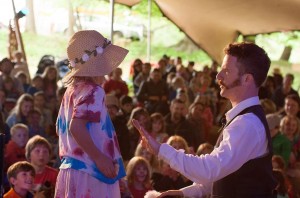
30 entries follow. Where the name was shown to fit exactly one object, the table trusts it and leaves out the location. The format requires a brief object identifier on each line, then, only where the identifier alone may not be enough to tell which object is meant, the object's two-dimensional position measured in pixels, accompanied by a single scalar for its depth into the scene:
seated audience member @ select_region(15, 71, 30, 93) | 9.87
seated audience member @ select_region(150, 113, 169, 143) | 7.46
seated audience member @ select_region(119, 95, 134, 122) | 8.83
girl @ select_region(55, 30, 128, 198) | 2.92
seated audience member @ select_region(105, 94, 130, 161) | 7.47
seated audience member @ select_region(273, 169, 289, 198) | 5.68
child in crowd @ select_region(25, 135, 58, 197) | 5.39
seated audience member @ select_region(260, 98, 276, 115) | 8.89
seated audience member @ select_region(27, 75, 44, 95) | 9.65
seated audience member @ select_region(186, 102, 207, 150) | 8.36
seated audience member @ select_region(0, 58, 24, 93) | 9.55
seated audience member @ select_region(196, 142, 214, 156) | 6.21
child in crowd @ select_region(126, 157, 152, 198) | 5.53
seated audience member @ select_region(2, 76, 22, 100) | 9.24
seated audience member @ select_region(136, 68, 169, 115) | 10.34
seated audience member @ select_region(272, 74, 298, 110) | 11.23
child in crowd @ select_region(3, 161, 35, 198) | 4.66
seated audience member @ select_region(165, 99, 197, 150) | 8.19
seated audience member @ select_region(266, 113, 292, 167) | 7.43
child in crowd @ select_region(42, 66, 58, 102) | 9.85
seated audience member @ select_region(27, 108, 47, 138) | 7.62
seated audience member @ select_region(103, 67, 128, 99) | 10.74
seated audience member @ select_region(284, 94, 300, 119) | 8.34
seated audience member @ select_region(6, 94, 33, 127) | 7.71
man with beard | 2.52
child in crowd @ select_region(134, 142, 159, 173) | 6.26
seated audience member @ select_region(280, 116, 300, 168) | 7.80
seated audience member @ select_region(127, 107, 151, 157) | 7.46
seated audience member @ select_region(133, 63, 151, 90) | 12.16
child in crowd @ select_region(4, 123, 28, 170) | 6.45
